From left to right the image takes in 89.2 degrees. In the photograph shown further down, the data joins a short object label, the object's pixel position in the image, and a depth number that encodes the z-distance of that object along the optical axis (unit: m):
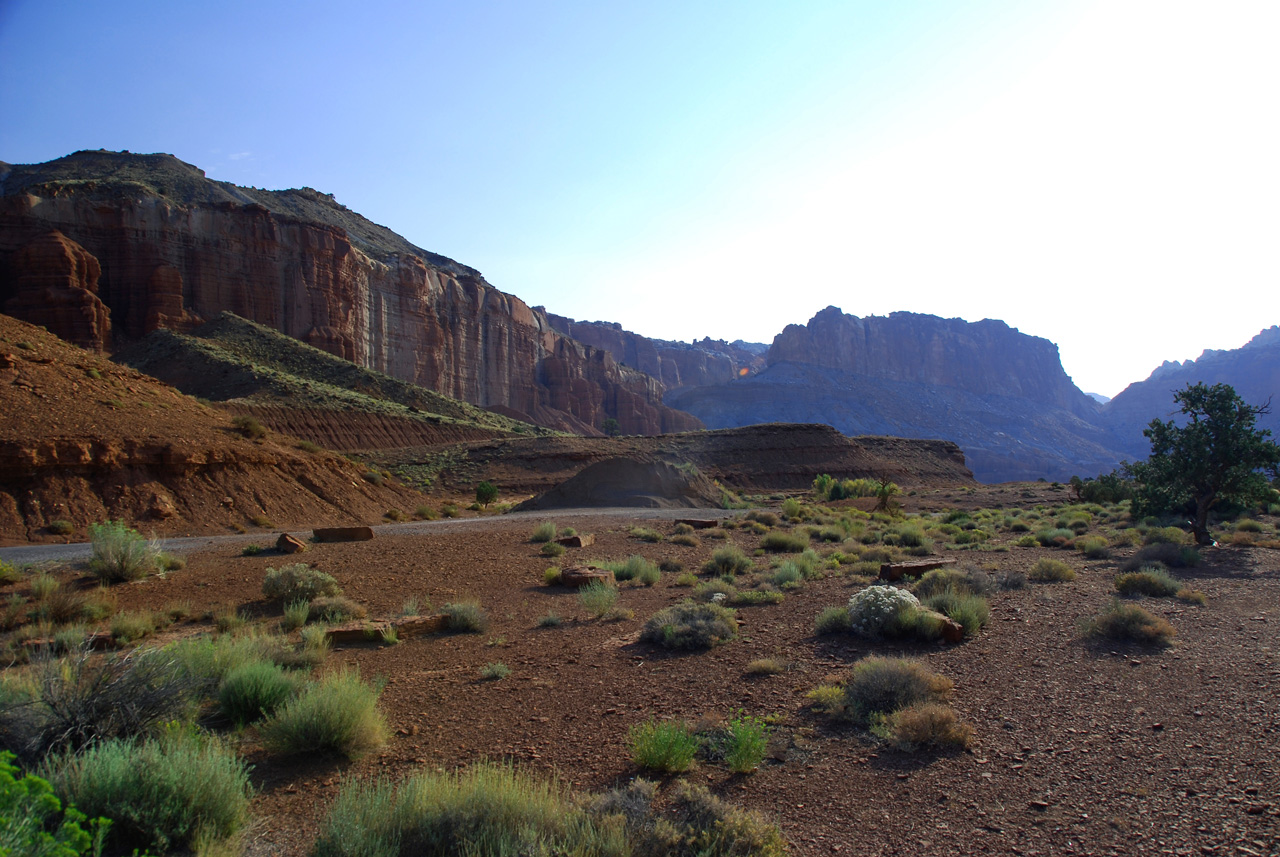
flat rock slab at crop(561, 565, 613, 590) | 12.58
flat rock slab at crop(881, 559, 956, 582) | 12.33
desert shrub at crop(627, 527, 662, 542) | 19.82
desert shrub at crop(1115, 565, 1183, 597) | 10.77
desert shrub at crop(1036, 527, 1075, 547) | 18.50
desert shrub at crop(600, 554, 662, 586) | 13.29
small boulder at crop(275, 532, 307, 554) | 15.23
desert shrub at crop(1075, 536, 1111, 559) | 15.77
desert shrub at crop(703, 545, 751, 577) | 14.47
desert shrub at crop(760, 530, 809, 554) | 18.06
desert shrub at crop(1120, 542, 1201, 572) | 13.51
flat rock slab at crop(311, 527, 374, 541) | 17.44
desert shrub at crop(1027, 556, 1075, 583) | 12.39
